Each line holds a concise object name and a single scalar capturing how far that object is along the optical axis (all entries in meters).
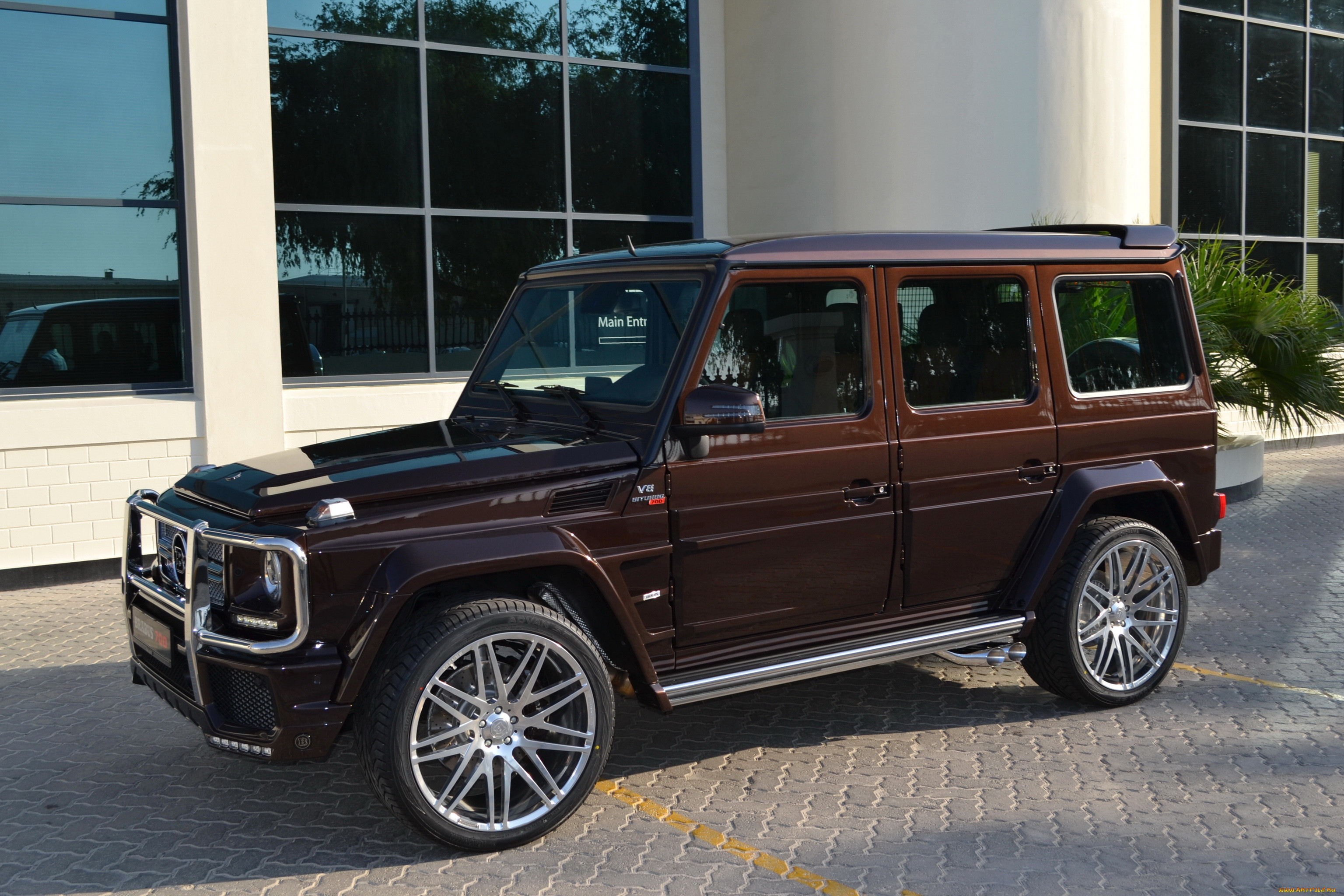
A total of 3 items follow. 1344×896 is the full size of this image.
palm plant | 10.75
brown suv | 3.96
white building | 8.91
